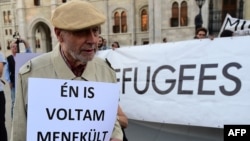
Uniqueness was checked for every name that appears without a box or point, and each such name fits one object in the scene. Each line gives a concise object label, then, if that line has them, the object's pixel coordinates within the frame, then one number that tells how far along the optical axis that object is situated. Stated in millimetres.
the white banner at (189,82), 4160
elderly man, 1537
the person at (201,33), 6016
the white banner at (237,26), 5520
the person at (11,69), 6262
